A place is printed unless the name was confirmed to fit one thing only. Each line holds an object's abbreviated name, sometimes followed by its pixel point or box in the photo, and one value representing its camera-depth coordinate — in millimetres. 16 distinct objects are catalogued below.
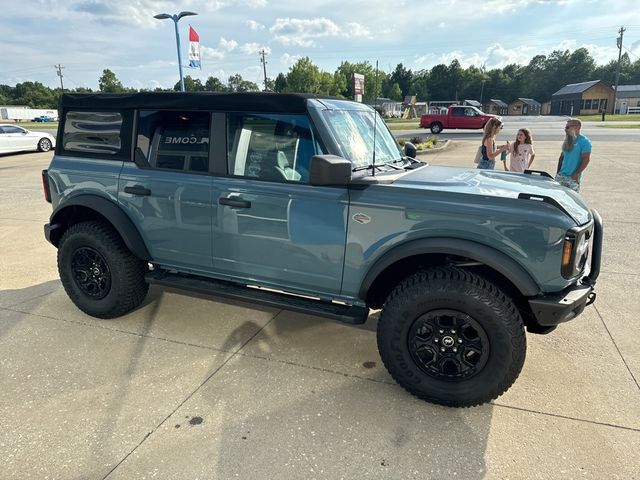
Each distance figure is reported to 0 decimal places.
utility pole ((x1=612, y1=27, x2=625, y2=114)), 63938
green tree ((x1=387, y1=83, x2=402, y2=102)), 109062
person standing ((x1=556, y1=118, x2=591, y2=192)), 5871
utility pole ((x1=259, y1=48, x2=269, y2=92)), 59516
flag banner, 17839
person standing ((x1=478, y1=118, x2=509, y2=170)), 6703
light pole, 18156
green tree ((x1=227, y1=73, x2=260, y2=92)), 112312
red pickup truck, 28191
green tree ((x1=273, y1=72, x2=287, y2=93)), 96688
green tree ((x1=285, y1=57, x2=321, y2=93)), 80625
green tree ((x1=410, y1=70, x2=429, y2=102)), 110375
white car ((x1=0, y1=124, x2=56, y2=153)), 18297
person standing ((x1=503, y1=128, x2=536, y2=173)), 6656
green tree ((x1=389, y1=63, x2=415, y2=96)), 118812
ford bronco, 2541
